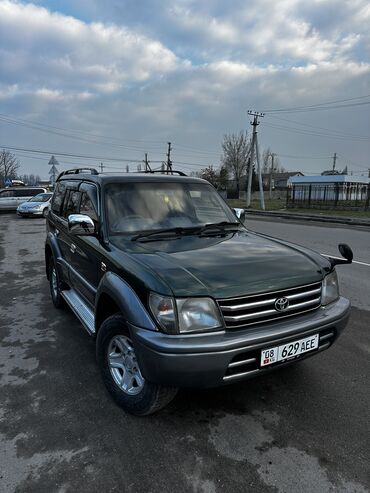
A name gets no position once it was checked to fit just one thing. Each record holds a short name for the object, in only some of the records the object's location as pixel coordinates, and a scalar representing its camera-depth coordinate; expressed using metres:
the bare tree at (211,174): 65.25
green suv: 2.36
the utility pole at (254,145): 32.88
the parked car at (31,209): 20.89
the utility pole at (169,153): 56.73
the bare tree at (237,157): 60.28
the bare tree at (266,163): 85.34
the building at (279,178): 86.81
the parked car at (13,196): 24.61
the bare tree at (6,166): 64.44
